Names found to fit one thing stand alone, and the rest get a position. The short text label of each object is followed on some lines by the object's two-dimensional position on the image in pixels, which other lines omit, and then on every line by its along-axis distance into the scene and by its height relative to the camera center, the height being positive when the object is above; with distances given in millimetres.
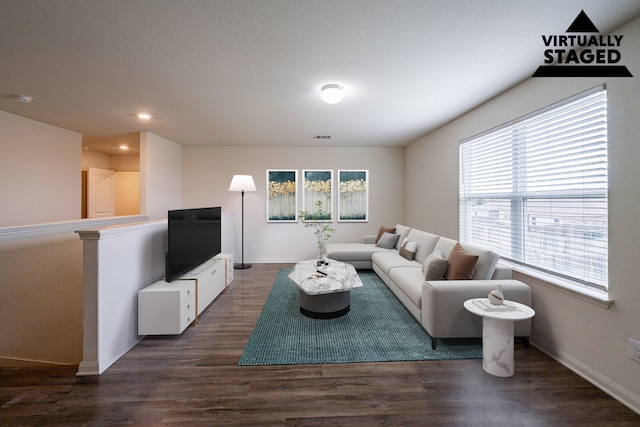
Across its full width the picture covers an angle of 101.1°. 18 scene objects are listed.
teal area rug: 2293 -1232
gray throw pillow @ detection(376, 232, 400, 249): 5086 -533
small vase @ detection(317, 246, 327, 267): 3819 -700
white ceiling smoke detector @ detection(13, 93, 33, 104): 2941 +1329
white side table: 2038 -993
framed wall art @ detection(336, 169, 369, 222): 6020 +425
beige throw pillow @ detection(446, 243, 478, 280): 2721 -555
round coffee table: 2898 -875
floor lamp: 5238 +602
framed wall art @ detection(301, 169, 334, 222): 5934 +489
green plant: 5939 -169
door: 5824 +481
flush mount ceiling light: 2756 +1280
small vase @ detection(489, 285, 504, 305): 2148 -686
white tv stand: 2566 -923
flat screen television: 2812 -316
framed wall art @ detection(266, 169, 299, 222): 5898 +419
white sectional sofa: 2402 -748
